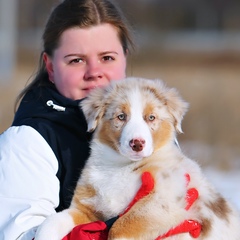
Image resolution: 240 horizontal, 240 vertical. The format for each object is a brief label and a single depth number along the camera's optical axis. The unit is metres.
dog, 7.45
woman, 7.87
